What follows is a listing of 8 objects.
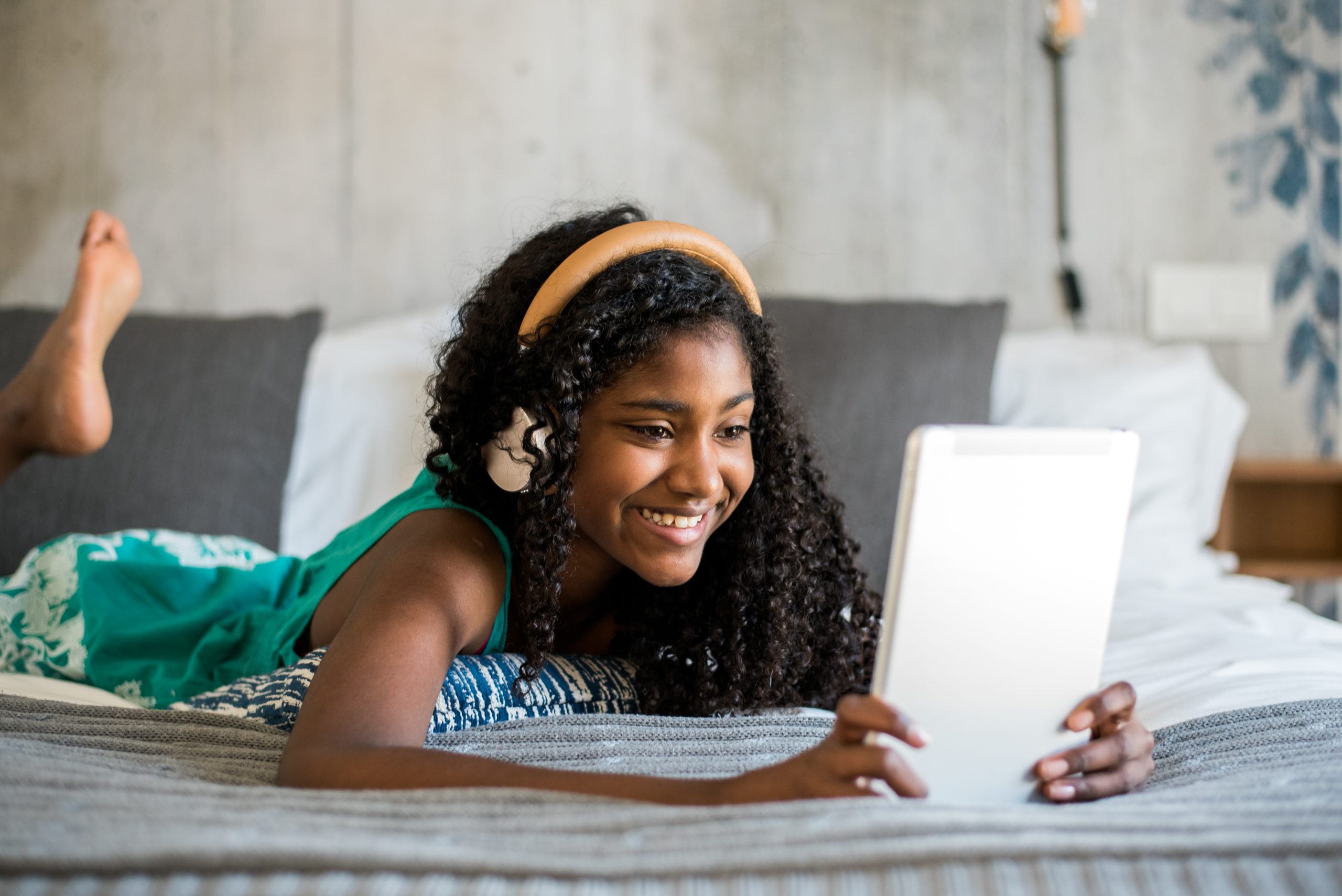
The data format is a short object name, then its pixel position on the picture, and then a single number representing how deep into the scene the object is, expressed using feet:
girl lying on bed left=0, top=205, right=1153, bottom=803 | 2.58
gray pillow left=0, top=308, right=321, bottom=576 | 5.30
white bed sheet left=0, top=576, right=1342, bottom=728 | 3.51
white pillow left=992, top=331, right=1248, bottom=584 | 5.87
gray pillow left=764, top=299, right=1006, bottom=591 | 5.38
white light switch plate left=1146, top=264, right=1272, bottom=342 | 7.29
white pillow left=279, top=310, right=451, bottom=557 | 5.88
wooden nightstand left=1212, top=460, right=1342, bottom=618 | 7.21
